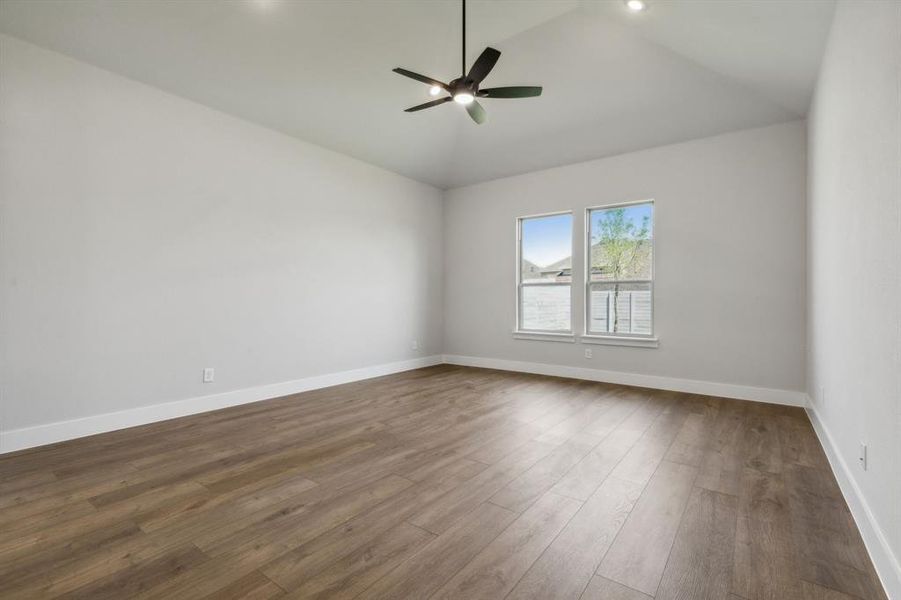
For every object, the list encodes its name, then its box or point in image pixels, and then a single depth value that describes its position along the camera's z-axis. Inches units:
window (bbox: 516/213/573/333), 223.5
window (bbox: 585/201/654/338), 197.6
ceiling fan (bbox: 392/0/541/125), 113.1
